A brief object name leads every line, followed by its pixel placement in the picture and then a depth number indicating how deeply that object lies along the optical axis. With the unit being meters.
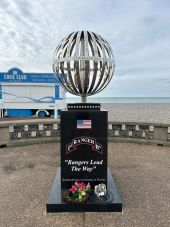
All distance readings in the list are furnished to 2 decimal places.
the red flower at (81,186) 4.37
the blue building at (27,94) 20.17
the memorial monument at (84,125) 4.38
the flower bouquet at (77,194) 4.22
